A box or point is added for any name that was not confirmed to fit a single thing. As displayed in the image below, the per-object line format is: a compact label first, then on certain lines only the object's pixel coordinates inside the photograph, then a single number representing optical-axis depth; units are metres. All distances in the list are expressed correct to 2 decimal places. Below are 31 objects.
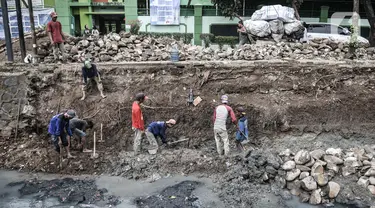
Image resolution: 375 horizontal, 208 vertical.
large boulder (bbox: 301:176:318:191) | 7.54
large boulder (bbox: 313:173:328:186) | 7.61
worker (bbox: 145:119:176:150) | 8.63
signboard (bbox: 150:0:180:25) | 19.34
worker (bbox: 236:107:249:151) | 8.73
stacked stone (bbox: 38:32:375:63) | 11.53
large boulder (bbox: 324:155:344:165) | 8.16
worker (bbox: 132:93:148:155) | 8.32
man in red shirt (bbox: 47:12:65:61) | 10.65
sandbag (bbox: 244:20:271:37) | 13.48
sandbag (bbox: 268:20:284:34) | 13.62
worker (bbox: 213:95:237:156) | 8.36
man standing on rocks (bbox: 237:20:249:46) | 13.91
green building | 19.64
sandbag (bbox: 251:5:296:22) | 13.87
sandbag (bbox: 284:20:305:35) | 13.80
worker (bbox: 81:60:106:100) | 9.52
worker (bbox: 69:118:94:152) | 8.75
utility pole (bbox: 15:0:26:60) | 10.73
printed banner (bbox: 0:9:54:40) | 19.33
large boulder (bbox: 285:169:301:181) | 7.88
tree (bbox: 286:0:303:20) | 17.26
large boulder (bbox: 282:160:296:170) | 8.10
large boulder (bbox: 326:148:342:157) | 8.55
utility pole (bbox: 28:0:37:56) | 10.83
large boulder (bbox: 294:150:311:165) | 8.10
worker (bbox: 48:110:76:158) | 8.05
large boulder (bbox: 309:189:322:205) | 7.36
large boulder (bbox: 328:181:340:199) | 7.47
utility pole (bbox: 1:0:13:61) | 10.39
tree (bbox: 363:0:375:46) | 14.15
